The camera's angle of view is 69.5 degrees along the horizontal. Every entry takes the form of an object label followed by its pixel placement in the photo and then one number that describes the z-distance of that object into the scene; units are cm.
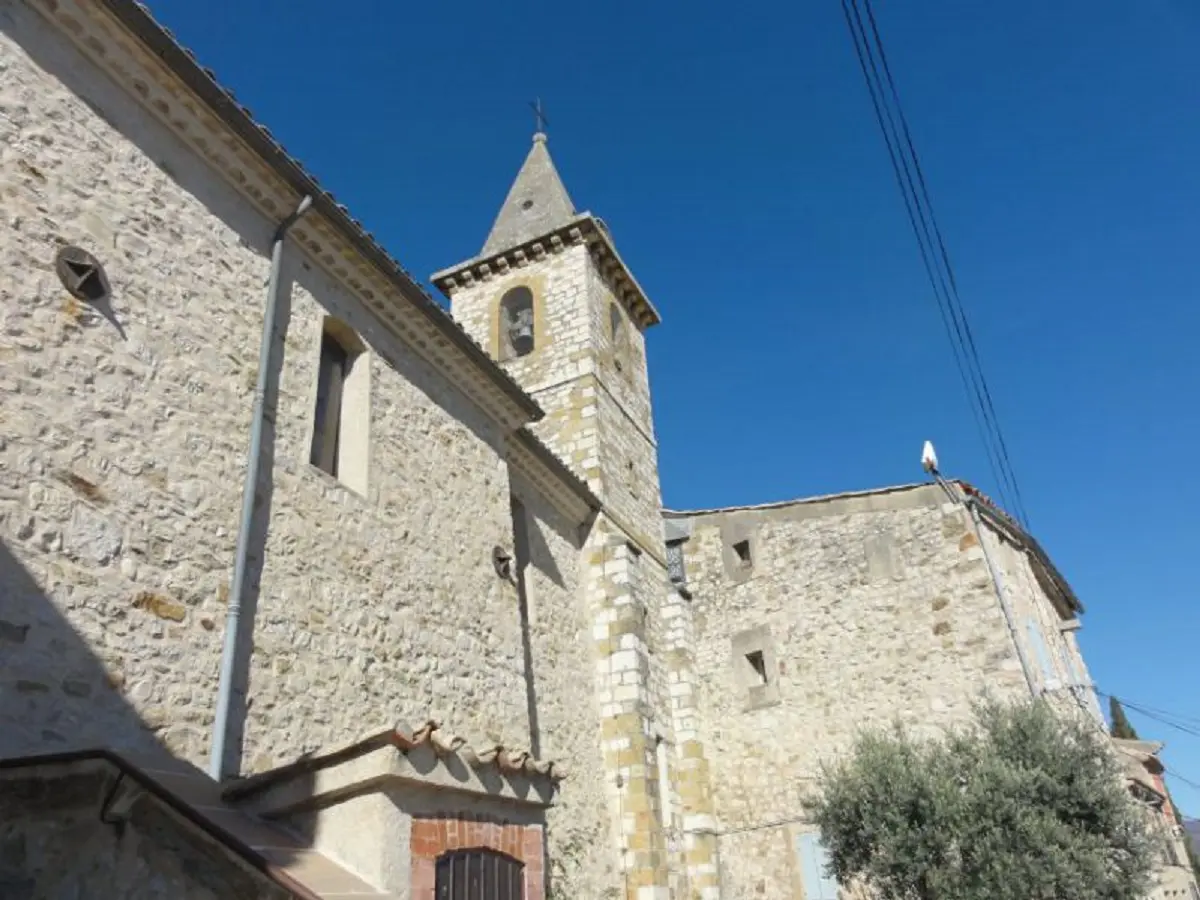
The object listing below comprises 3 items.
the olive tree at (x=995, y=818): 949
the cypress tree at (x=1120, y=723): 3381
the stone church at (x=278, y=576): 438
